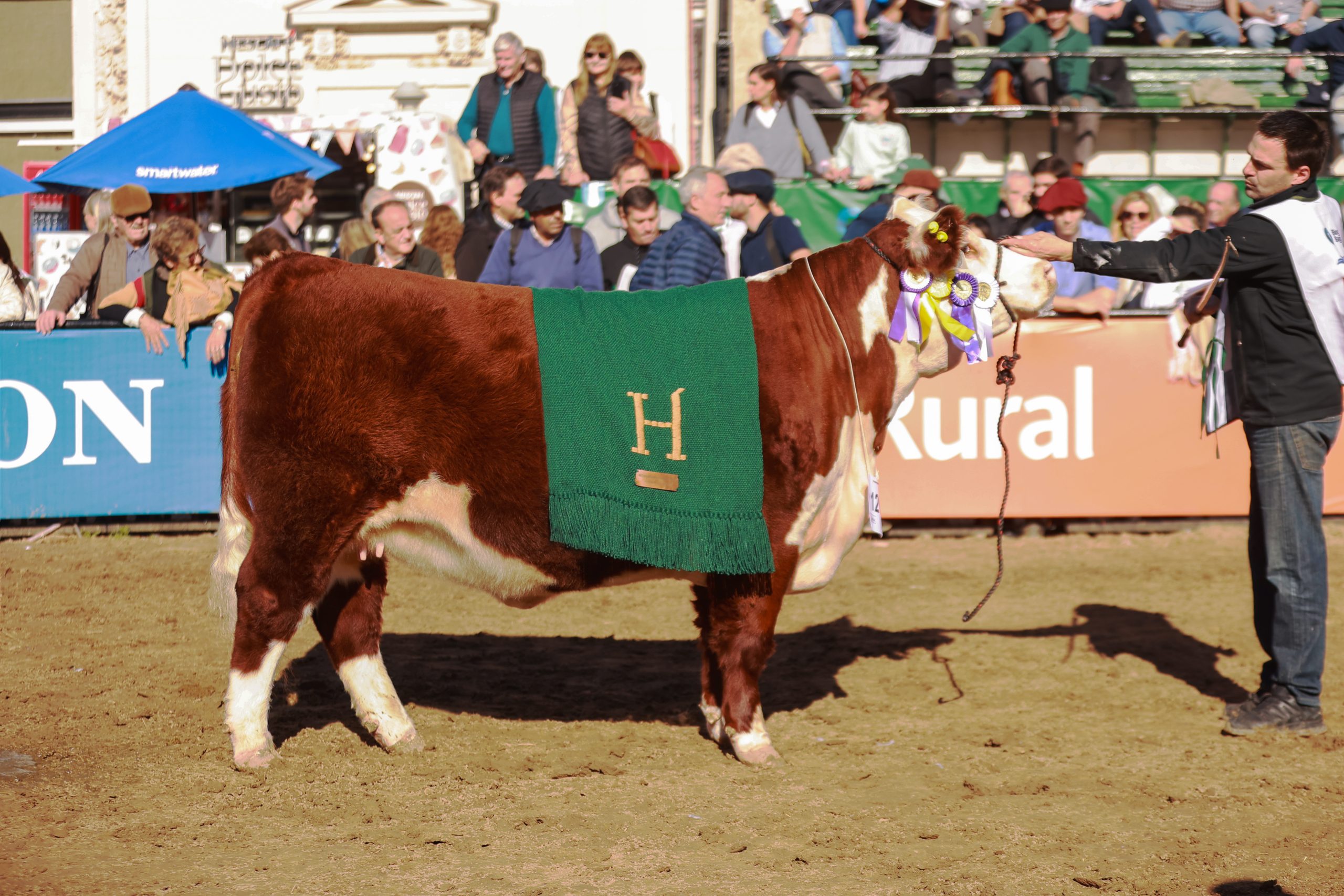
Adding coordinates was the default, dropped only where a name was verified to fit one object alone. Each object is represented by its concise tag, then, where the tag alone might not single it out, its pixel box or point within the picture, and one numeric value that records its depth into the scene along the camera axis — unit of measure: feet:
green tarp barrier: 74.18
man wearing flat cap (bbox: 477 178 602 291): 55.11
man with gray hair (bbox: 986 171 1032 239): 66.49
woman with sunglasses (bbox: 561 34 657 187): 75.00
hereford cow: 29.91
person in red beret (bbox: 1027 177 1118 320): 60.49
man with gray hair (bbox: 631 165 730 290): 50.08
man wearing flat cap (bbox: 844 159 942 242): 61.82
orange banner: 58.44
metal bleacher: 94.07
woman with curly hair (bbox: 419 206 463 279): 63.57
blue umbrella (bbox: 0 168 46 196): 77.82
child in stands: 78.48
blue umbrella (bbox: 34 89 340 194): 70.69
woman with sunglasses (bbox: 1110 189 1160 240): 64.18
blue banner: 55.98
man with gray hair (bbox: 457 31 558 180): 75.00
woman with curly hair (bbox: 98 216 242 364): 55.77
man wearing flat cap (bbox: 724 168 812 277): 56.54
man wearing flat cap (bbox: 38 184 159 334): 59.47
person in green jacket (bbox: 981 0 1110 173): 89.97
